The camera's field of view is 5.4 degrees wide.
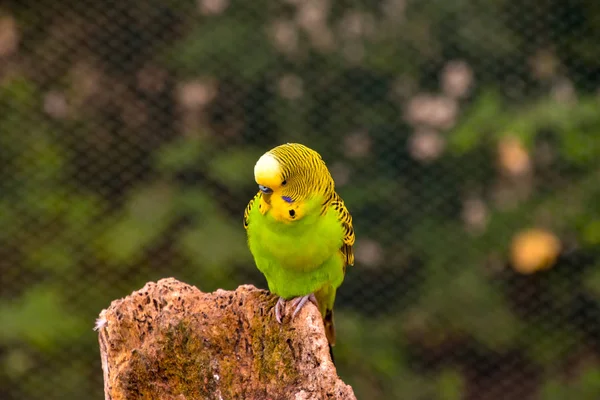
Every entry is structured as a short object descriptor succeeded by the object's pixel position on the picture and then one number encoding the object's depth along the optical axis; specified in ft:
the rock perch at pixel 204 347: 9.00
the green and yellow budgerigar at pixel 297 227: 8.99
